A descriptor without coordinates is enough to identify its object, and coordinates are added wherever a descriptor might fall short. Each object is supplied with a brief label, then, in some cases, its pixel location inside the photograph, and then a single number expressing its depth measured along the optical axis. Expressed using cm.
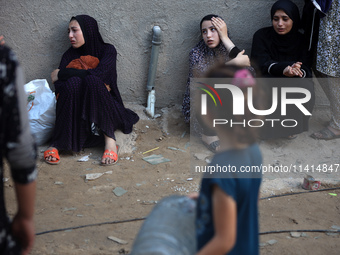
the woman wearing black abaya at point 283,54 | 483
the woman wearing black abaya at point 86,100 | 452
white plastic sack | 464
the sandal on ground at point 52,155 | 435
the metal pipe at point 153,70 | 513
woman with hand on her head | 486
